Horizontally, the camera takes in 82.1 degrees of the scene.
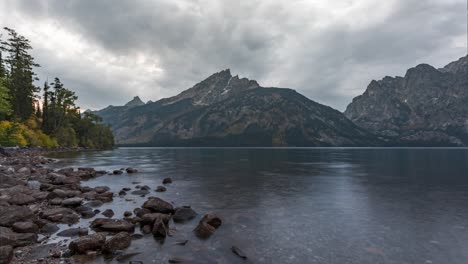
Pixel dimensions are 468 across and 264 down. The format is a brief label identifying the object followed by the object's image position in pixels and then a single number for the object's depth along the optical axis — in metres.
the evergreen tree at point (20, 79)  114.00
